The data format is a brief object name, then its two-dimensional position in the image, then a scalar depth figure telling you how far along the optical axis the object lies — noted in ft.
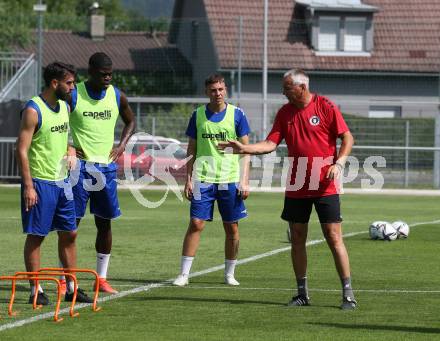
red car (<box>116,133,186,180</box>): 113.09
